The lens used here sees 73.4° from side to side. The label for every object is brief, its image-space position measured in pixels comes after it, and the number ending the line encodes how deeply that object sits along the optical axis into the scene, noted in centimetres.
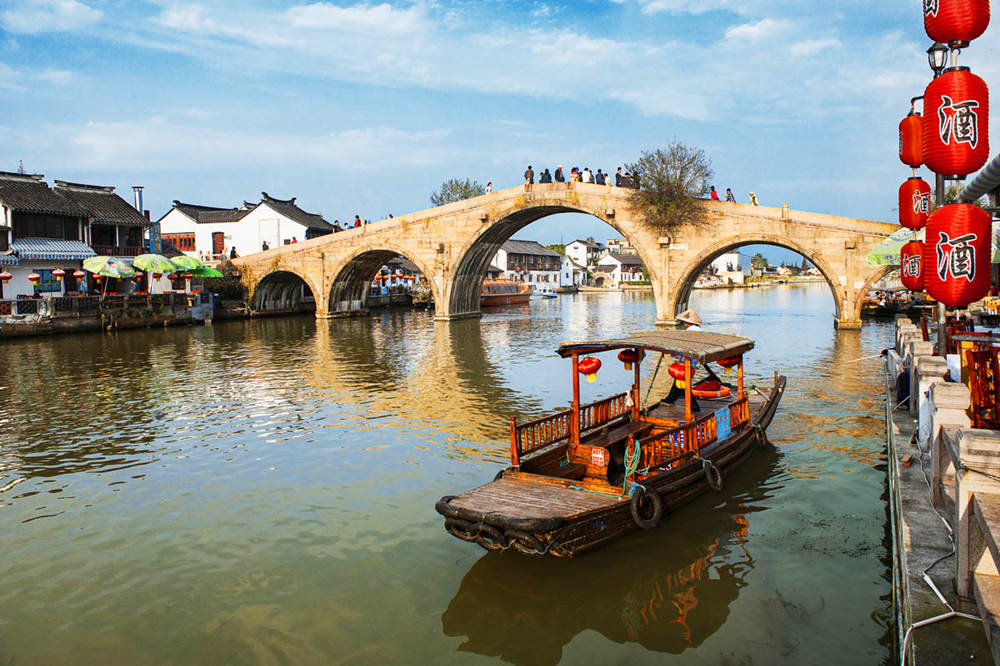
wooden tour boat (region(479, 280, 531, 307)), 4894
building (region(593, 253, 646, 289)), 8719
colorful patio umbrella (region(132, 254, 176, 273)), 3036
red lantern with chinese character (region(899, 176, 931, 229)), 1442
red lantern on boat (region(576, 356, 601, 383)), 876
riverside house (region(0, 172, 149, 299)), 3006
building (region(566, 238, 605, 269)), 9444
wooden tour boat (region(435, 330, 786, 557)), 637
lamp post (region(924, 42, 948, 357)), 920
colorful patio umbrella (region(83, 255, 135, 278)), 2916
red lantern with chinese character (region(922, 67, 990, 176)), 855
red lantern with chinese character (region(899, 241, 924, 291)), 1315
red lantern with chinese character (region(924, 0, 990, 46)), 867
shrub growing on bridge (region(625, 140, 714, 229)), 2808
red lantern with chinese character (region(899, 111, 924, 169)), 1292
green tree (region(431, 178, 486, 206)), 6031
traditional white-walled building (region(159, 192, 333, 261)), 4653
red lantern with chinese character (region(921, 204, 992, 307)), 833
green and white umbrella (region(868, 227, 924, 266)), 1947
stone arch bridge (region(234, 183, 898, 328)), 2544
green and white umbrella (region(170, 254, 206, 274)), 3212
